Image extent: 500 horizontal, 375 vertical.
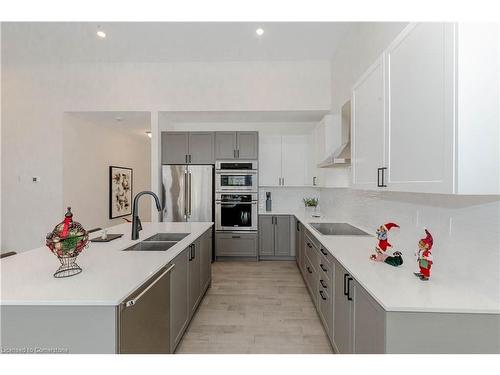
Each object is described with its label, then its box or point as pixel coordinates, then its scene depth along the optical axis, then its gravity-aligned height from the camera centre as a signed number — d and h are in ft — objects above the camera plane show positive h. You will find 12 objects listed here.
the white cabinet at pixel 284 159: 15.35 +1.64
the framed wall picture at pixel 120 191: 18.34 -0.52
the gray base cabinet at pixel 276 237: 14.93 -3.07
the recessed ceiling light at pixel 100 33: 10.68 +6.54
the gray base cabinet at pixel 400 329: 3.67 -2.25
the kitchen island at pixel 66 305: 3.84 -1.87
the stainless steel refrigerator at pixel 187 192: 14.26 -0.40
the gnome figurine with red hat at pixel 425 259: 4.61 -1.35
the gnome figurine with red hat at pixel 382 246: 5.72 -1.37
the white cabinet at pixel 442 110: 3.25 +1.13
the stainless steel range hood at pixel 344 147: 8.87 +1.41
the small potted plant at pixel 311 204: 15.44 -1.13
